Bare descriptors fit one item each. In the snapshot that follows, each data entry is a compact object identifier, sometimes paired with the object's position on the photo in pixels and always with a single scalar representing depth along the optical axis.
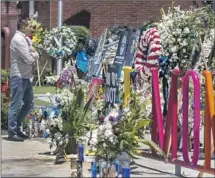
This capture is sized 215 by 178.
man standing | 19.17
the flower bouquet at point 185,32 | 16.42
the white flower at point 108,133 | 13.71
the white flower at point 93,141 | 14.29
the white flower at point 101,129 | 13.81
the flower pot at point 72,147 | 16.27
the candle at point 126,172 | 12.35
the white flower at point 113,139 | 13.75
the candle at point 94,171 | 13.17
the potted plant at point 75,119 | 16.17
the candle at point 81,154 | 13.84
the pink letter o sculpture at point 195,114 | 13.59
